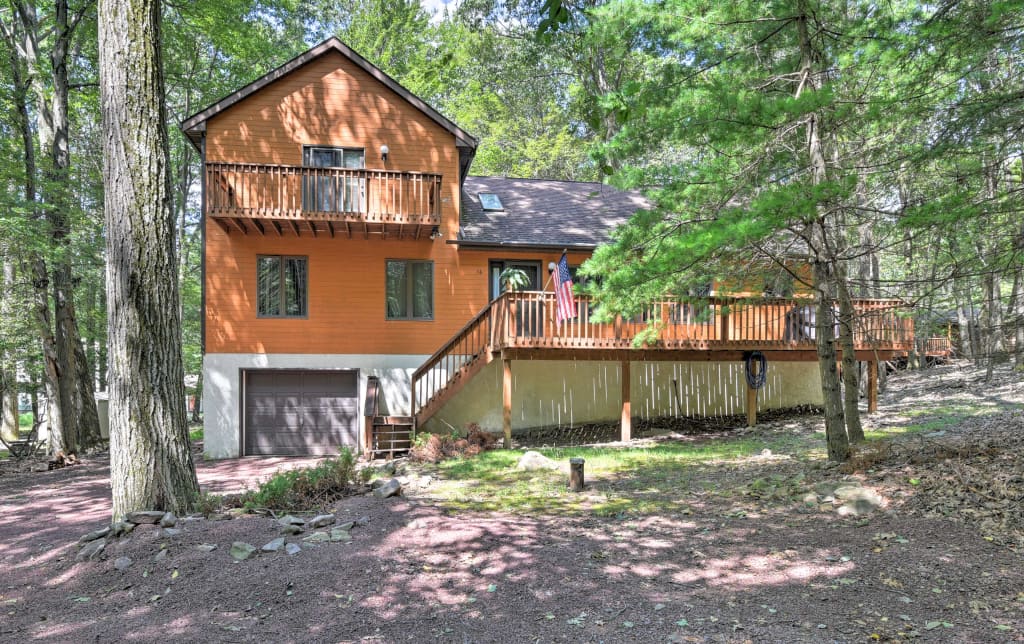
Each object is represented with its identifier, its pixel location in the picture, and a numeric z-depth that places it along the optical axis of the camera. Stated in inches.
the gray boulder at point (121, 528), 218.7
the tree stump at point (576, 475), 334.3
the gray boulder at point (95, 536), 220.7
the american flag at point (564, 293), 442.0
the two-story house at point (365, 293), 518.3
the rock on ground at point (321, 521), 238.8
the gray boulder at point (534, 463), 410.3
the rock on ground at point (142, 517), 224.5
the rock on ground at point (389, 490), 302.0
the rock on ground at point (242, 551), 201.5
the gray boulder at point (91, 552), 207.3
